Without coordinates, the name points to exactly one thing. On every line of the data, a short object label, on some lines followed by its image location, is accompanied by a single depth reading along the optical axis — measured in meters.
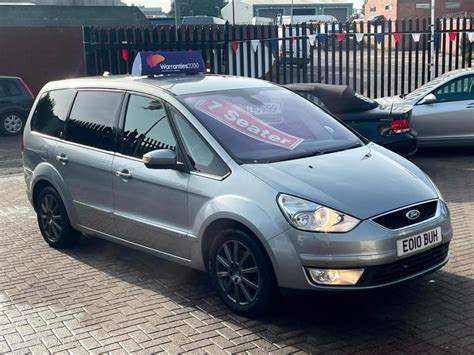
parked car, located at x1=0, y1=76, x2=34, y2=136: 17.95
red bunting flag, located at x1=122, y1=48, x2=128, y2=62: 15.07
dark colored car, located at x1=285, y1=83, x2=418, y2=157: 9.71
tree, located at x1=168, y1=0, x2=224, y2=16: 91.91
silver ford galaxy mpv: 4.66
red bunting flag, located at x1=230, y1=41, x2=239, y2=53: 15.59
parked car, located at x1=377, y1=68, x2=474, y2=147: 11.38
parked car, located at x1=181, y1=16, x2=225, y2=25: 40.61
